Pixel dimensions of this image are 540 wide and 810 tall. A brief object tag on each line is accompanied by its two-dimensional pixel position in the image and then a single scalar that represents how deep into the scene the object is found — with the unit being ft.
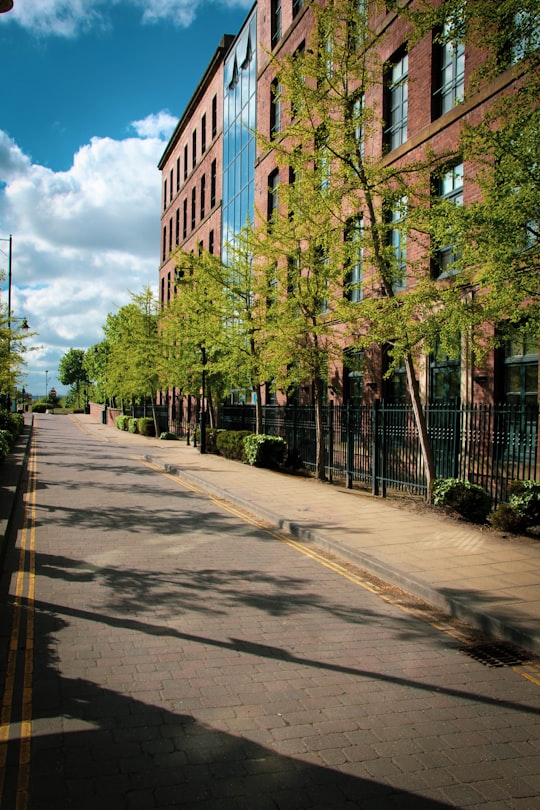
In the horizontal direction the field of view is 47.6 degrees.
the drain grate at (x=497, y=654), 16.10
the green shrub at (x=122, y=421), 152.94
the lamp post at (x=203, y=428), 79.20
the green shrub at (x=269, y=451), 62.54
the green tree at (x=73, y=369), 368.89
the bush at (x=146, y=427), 130.21
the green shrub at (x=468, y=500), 33.94
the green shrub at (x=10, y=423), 83.51
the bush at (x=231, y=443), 69.77
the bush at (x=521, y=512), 30.45
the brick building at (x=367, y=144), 46.03
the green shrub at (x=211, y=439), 82.30
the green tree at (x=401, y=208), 24.73
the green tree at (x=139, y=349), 108.99
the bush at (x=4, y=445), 57.03
